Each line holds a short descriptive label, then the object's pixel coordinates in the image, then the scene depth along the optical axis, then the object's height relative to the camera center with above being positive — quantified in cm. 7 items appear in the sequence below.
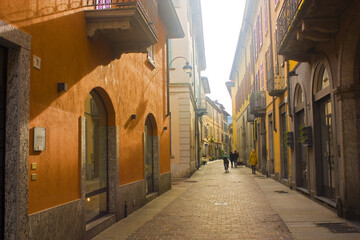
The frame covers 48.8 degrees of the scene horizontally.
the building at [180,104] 2297 +286
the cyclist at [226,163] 2998 -86
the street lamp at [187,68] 1834 +389
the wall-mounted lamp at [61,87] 620 +106
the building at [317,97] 855 +156
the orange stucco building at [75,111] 506 +77
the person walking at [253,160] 2582 -57
